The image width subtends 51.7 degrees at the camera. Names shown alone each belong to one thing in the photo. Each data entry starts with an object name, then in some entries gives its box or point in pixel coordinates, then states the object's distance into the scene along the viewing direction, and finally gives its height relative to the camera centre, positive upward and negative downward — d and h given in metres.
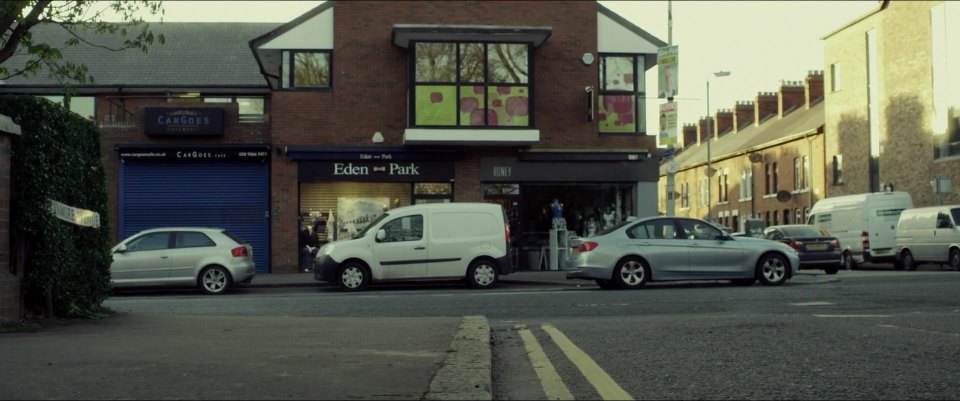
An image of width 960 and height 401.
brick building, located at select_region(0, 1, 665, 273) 26.92 +2.78
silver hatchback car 20.52 -0.65
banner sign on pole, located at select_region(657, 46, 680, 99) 24.83 +3.92
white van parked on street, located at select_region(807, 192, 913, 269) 31.91 +0.02
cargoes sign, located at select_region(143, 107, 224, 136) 27.39 +3.01
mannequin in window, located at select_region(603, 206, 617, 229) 28.52 +0.27
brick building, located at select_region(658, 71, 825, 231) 54.06 +4.10
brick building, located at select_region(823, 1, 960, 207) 40.06 +5.57
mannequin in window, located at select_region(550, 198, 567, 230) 27.62 +0.33
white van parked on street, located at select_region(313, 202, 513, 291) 20.34 -0.44
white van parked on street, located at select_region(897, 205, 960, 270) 28.38 -0.32
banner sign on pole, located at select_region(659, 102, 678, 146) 24.61 +2.61
